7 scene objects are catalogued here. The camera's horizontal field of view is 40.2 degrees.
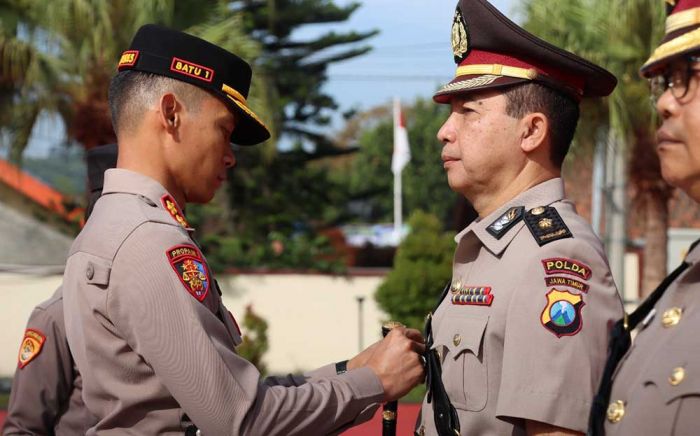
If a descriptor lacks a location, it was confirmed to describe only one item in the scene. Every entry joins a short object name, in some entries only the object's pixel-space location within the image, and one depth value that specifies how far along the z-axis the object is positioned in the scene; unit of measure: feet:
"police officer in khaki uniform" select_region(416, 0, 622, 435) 7.23
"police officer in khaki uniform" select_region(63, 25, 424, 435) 7.32
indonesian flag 73.61
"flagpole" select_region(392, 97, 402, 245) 84.10
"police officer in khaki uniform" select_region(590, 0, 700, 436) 5.61
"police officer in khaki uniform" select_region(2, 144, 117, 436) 10.09
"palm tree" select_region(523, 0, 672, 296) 33.83
